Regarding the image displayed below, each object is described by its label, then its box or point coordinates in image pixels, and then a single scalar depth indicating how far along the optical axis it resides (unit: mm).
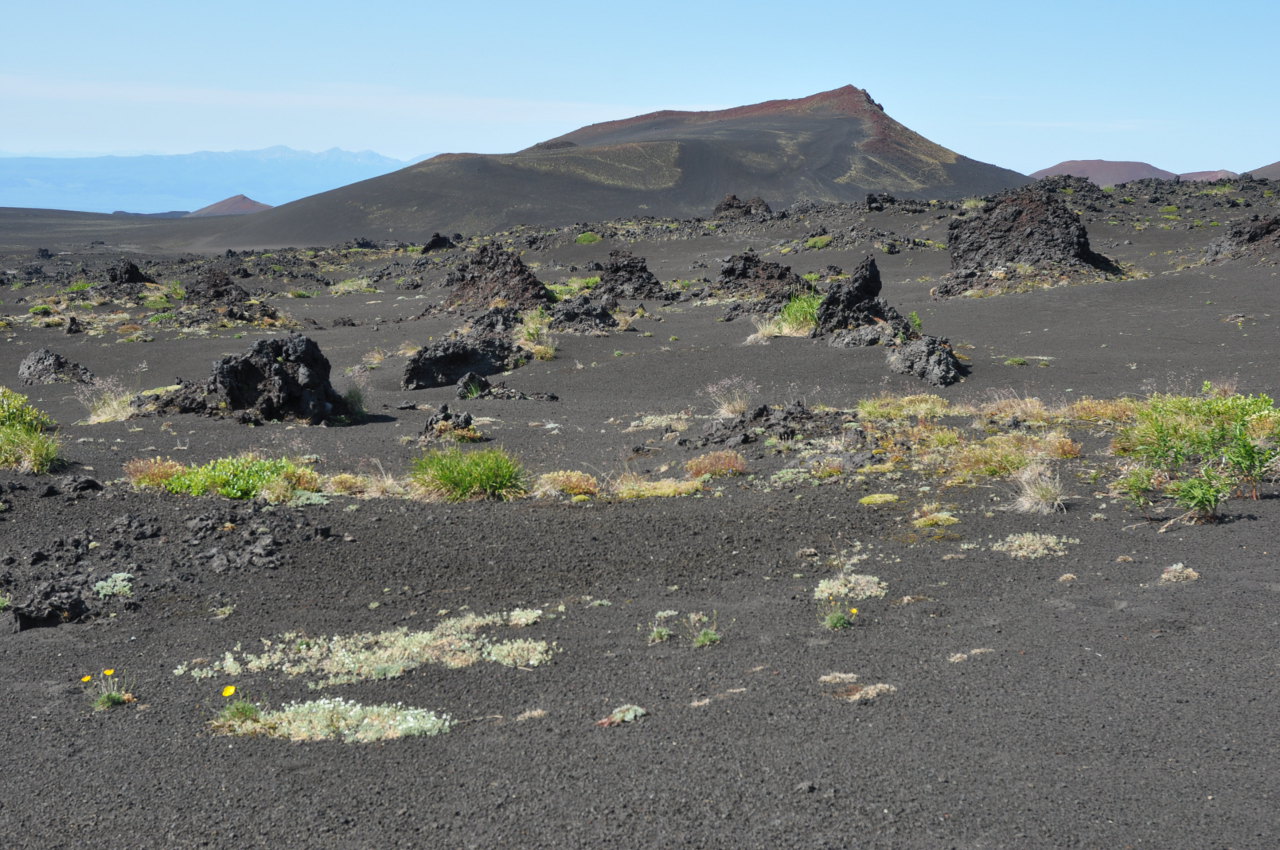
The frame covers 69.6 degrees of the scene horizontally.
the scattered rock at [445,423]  11430
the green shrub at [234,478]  8203
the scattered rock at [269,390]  12719
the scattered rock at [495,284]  24422
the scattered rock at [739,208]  44875
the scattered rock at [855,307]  17297
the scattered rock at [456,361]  16516
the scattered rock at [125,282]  29906
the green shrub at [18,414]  10742
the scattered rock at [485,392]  14838
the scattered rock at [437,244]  44156
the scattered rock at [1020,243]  23969
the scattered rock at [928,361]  13781
